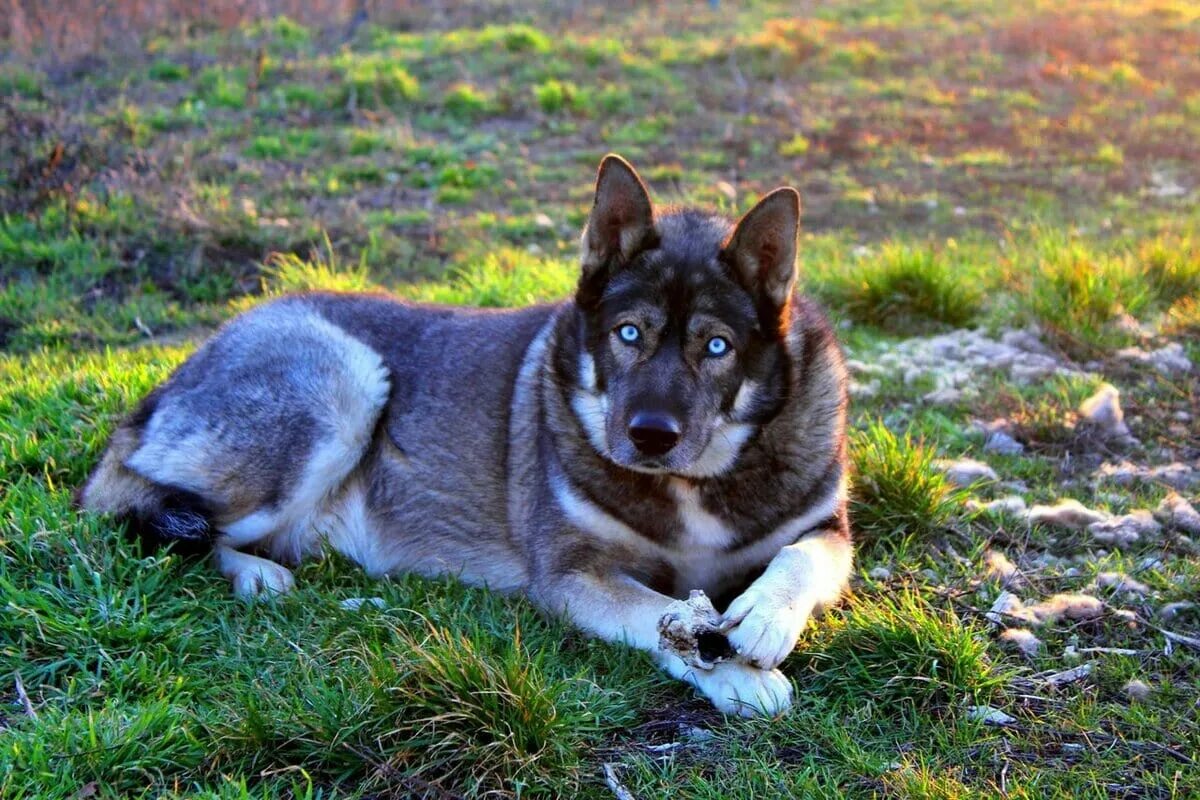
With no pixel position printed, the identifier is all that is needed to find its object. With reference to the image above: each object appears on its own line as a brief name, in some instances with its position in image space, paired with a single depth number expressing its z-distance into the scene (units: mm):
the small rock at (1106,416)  5203
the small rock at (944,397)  5637
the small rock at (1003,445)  5141
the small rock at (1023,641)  3594
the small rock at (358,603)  3830
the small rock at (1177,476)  4781
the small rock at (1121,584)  3938
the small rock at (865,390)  5762
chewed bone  3211
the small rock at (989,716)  3205
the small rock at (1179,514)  4391
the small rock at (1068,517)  4410
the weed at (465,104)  11711
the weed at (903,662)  3293
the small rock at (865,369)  5961
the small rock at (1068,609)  3775
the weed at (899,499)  4367
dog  3555
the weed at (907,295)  6719
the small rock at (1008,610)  3754
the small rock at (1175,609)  3787
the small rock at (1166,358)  5891
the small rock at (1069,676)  3420
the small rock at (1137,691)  3324
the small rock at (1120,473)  4836
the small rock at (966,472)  4773
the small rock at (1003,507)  4500
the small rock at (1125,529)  4312
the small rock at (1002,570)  4023
